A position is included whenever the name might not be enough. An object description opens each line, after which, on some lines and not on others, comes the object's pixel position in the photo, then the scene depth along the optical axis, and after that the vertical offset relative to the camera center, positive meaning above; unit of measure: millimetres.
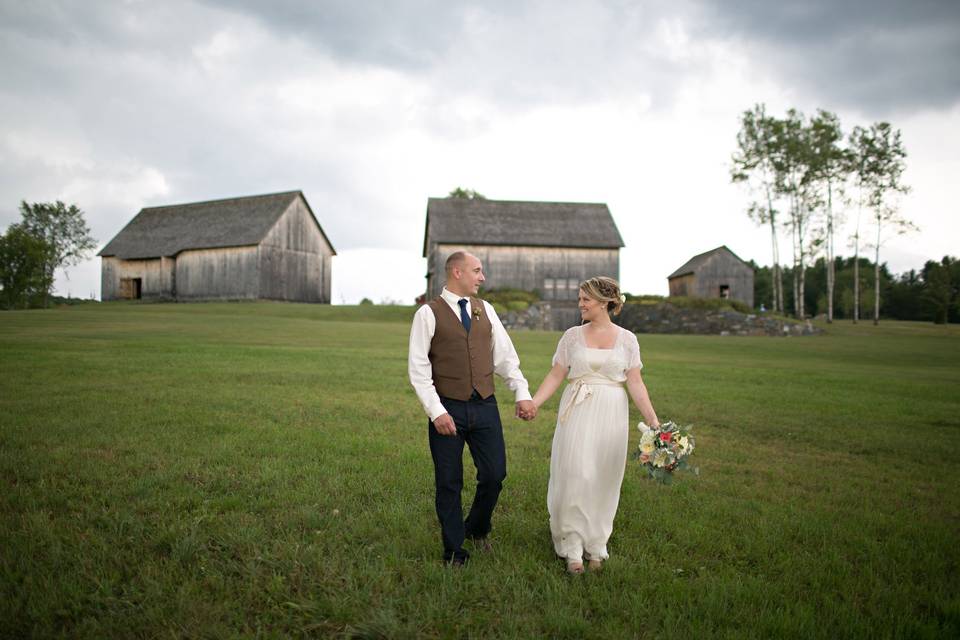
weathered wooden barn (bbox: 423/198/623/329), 45438 +4513
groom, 4547 -563
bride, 4598 -903
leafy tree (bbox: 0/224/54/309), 39531 +2730
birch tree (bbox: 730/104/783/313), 47062 +11908
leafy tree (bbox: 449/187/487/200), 66562 +12509
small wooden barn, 51969 +2872
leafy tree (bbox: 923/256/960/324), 67812 +2439
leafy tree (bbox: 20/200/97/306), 67375 +8973
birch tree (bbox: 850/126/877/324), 45688 +11352
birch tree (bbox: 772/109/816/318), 45719 +10538
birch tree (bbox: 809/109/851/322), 45500 +11140
